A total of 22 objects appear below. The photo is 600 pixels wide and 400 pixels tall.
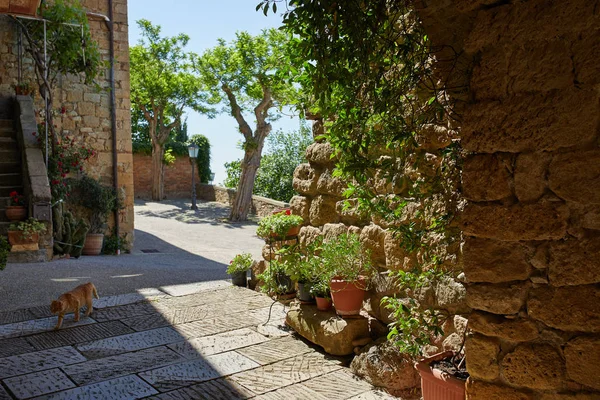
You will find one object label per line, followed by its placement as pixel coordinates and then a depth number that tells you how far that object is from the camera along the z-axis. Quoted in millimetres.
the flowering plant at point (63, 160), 8758
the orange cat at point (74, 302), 4020
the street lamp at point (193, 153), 18672
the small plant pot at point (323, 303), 3959
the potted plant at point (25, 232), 7340
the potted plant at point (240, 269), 5398
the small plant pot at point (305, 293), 4094
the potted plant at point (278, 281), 4656
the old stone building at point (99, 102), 9180
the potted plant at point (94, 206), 9240
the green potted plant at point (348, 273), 3660
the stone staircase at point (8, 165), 8164
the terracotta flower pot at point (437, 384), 2318
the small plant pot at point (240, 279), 5426
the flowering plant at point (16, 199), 7867
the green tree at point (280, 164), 18984
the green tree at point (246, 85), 16062
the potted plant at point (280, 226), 4582
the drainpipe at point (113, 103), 9898
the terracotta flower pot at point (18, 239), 7301
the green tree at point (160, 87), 20797
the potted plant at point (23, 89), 9012
